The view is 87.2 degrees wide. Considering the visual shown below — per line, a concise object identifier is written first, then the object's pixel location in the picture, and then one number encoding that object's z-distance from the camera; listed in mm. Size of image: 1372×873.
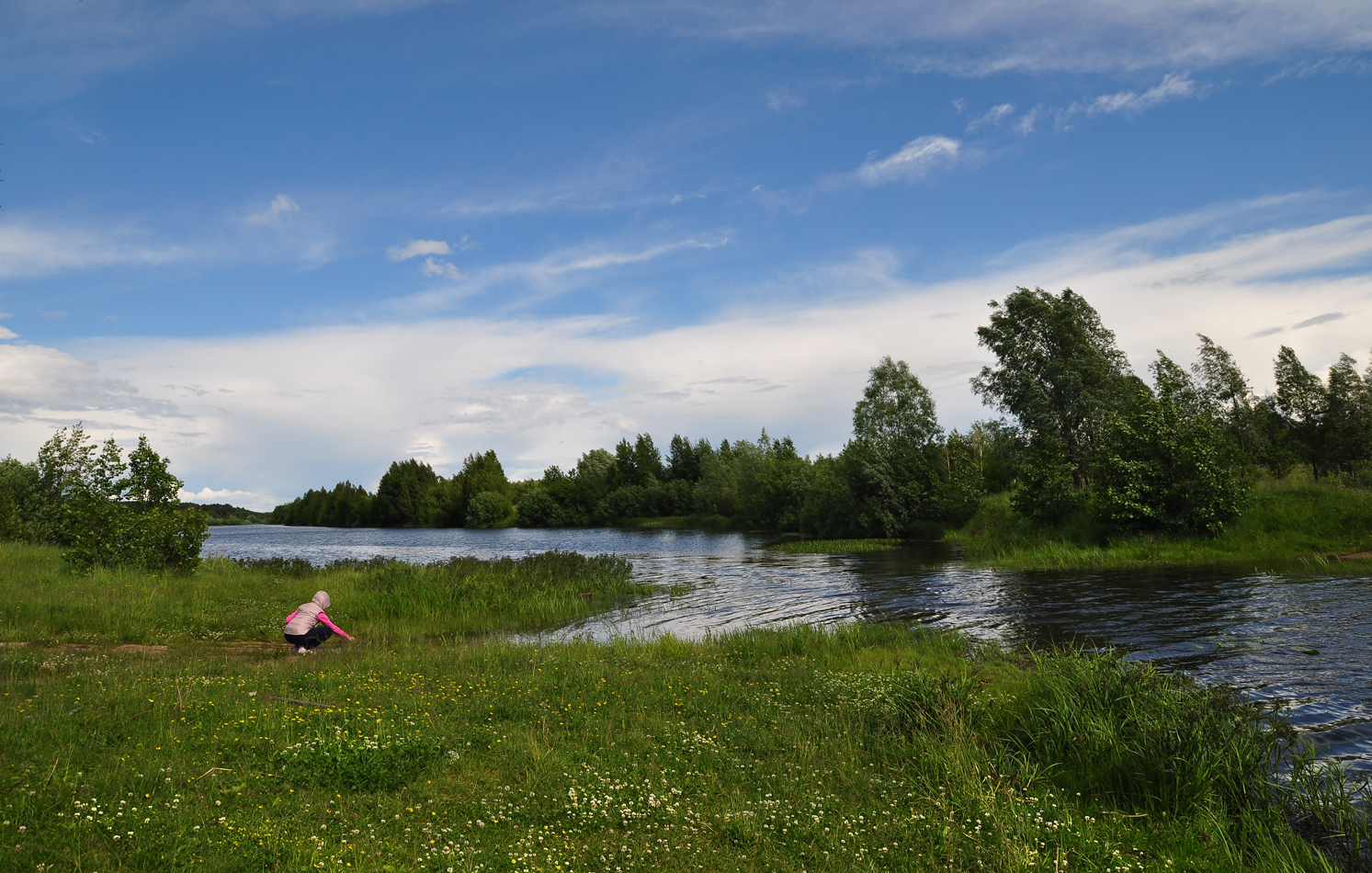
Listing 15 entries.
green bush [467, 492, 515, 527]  135625
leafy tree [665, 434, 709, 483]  132625
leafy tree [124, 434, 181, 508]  24609
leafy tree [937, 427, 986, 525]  53625
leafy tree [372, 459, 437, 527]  154500
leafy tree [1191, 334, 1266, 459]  55531
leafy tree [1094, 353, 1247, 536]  31172
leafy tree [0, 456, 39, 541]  33719
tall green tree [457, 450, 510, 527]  136125
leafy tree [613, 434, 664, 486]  137500
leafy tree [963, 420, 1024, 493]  48156
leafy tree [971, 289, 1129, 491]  45250
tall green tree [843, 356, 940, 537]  60750
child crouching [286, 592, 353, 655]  14750
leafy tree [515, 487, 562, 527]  127688
